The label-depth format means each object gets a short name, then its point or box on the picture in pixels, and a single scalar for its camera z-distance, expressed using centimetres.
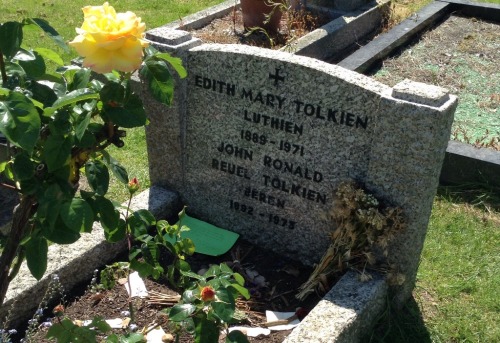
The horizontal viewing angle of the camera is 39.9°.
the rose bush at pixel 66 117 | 177
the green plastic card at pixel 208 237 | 365
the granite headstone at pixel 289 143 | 298
